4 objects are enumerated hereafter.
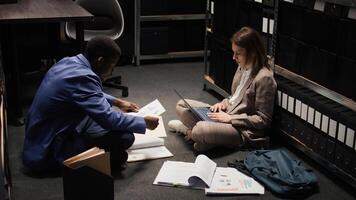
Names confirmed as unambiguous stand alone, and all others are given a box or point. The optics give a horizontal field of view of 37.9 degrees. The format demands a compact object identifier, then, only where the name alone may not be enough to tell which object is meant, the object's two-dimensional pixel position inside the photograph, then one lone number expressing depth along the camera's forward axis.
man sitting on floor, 2.72
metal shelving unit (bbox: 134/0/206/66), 5.17
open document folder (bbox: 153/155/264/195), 2.73
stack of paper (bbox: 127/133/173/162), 3.14
